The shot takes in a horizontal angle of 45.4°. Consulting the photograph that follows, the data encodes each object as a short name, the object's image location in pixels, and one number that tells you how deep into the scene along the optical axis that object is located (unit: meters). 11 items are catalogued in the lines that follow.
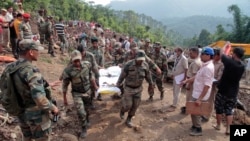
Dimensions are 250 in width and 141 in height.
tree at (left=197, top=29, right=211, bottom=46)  73.72
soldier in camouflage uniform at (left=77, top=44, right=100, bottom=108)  7.17
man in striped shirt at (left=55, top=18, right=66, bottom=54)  13.03
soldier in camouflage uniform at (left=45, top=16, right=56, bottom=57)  12.03
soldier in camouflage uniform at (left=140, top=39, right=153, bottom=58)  10.10
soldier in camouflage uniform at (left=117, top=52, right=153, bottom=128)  6.62
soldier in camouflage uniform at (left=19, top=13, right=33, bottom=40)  9.70
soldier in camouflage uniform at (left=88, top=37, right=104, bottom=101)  8.06
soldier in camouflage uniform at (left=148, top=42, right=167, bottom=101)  8.87
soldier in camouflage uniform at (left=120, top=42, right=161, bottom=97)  7.25
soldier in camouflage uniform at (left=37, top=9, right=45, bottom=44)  12.20
